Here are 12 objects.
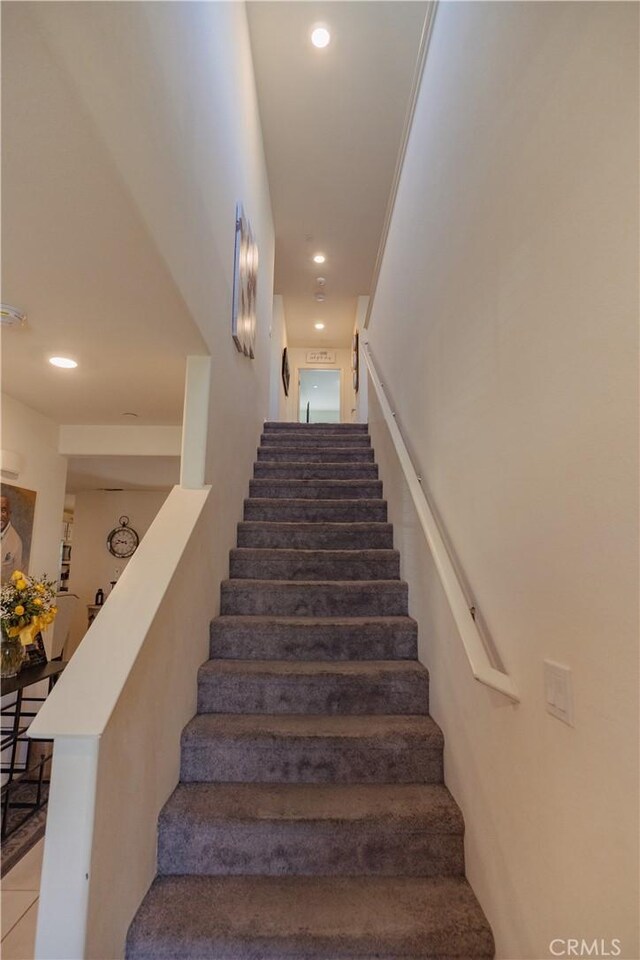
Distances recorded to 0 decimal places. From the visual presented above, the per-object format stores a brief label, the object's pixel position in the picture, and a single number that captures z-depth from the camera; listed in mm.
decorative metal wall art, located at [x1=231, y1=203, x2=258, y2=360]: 2832
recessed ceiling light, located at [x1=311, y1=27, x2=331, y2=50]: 3299
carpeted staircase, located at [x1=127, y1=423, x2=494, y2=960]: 1271
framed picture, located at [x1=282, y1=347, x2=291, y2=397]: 7441
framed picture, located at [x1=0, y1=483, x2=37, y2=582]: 2881
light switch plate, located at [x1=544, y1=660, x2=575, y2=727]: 936
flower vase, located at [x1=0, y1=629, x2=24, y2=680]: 2539
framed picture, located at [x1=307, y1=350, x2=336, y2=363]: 8820
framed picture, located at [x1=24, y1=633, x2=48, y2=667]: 2929
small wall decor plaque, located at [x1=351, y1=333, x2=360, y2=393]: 6684
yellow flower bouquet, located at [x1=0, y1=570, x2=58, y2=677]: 2451
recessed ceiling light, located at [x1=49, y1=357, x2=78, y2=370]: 2162
